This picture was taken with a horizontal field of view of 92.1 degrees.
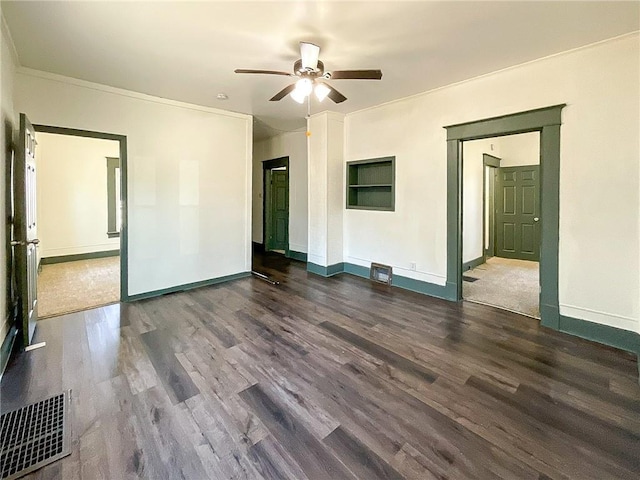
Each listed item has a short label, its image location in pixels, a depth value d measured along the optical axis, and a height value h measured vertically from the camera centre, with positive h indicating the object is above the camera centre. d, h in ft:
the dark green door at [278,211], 24.95 +1.70
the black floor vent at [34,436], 5.28 -3.85
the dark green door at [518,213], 22.21 +1.29
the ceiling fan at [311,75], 8.90 +4.65
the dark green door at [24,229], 9.02 +0.17
